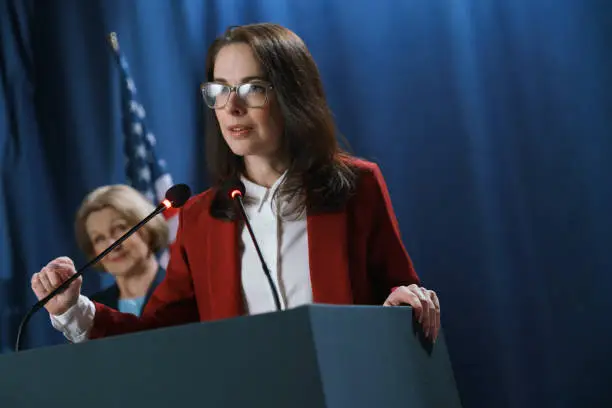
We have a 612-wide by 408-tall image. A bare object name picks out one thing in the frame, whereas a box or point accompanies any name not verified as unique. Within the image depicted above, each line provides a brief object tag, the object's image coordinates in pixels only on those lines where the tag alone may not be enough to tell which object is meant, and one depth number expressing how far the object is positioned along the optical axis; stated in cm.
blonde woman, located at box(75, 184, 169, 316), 789
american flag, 811
